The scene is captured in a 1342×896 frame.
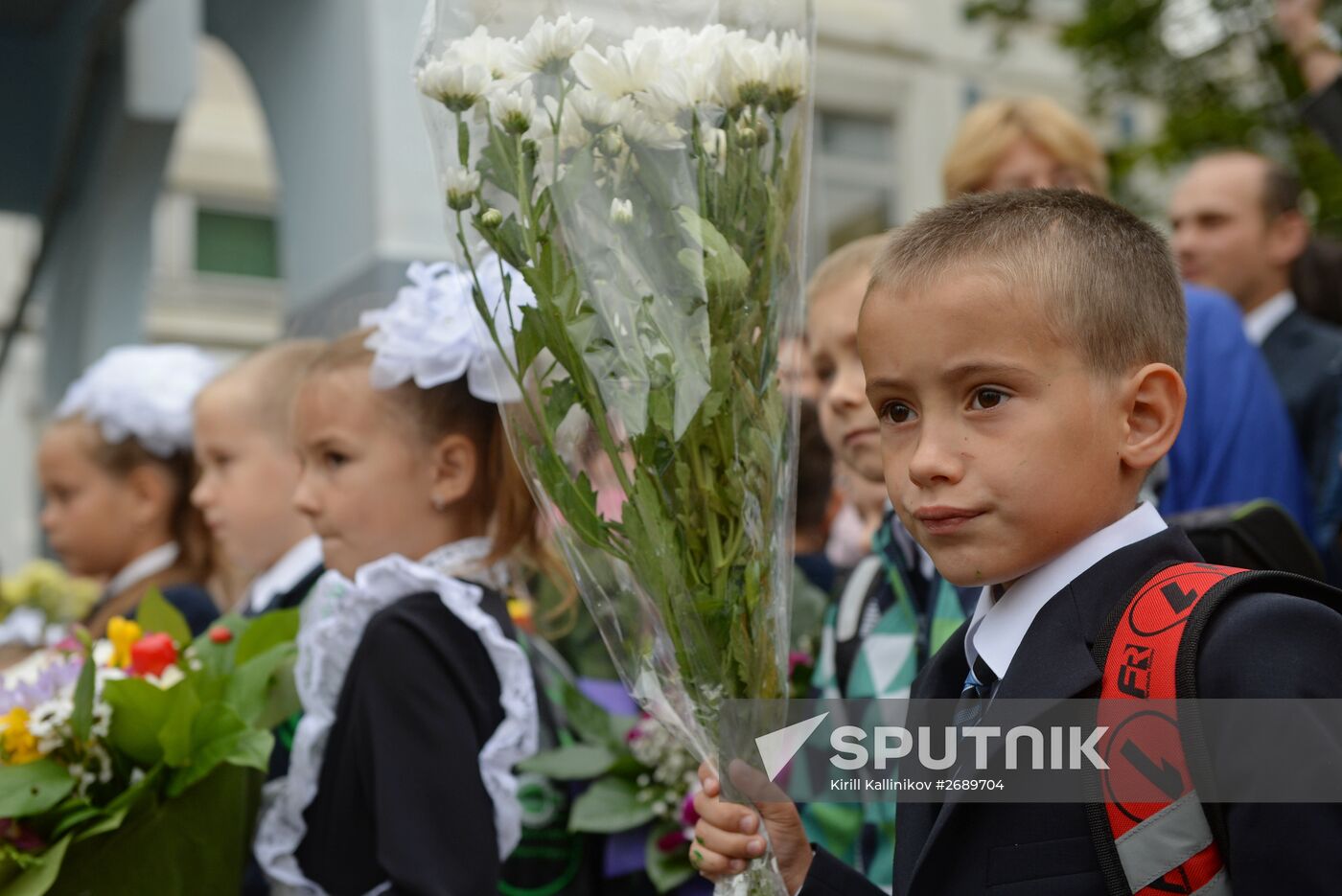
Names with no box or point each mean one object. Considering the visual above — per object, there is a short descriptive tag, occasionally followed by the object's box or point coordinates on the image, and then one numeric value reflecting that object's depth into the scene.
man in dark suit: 4.29
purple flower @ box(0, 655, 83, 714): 2.36
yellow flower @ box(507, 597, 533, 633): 3.18
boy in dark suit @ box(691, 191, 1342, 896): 1.49
